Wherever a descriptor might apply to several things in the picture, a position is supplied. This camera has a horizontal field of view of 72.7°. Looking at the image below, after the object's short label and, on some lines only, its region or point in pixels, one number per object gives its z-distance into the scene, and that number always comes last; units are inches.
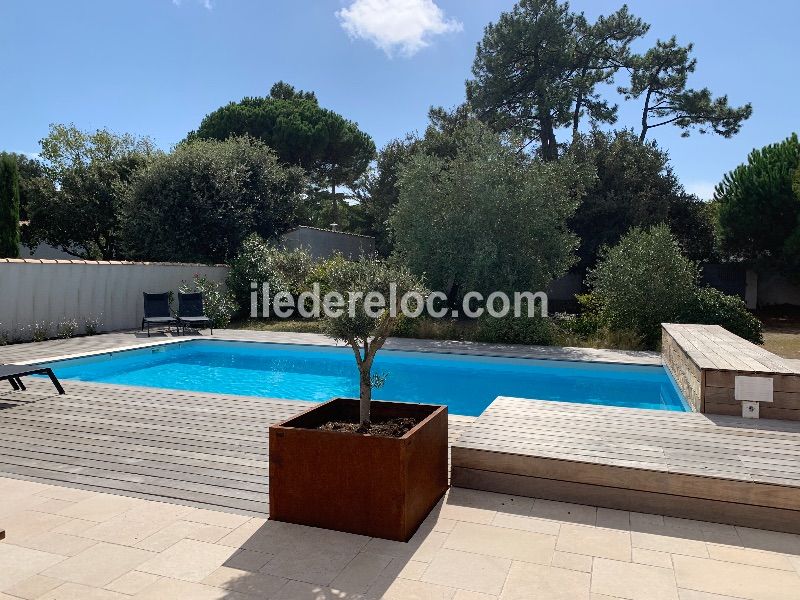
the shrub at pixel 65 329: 435.5
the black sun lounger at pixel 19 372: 221.6
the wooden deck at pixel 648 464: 124.4
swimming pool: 318.0
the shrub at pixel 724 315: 390.3
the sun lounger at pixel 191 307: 482.3
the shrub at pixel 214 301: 522.9
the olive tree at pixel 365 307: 134.1
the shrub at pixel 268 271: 563.8
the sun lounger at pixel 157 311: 456.8
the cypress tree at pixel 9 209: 628.1
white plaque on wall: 182.1
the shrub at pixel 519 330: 432.5
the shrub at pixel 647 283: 403.9
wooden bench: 181.8
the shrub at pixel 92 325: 457.1
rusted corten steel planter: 114.0
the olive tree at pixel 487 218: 466.6
